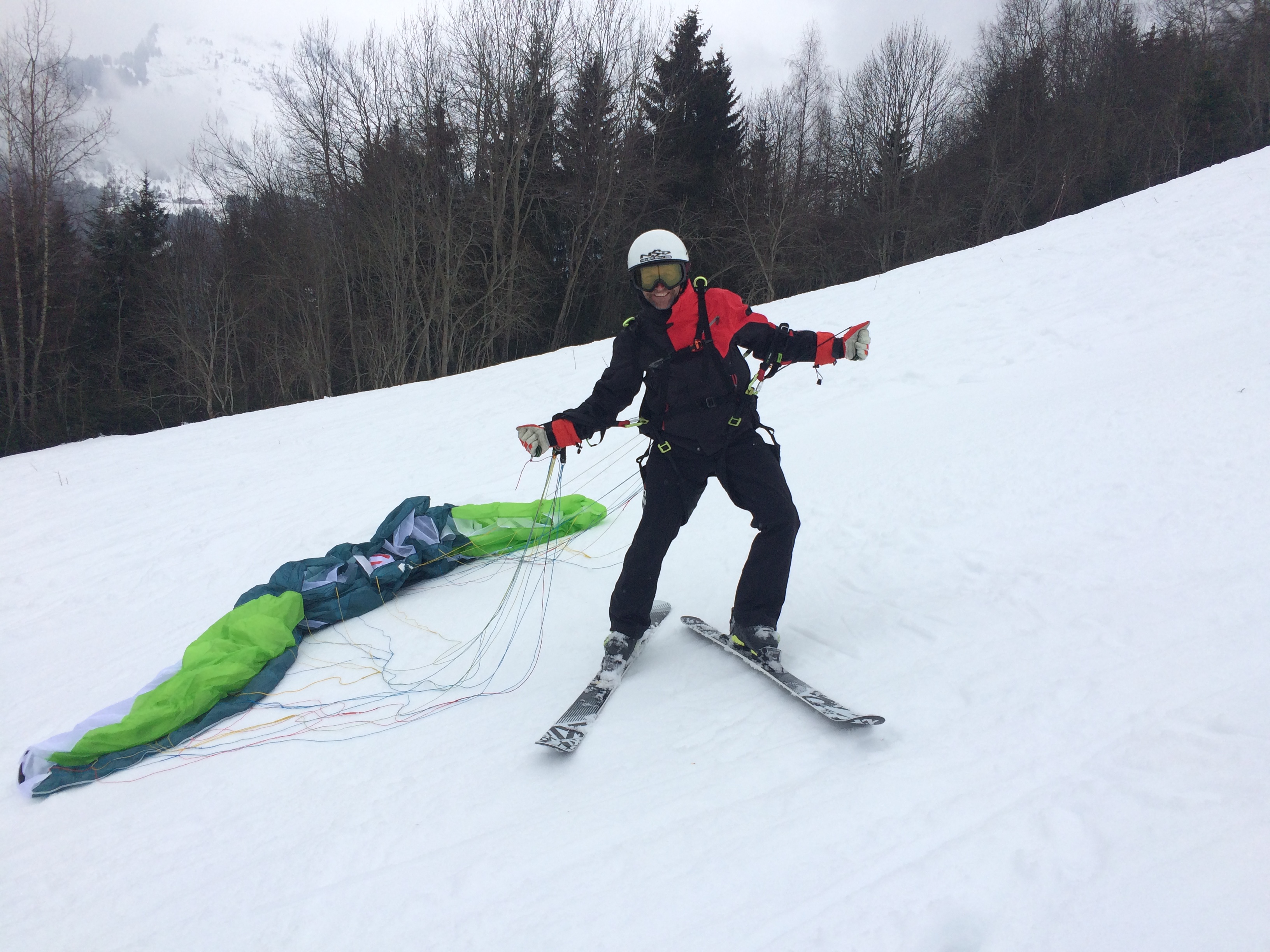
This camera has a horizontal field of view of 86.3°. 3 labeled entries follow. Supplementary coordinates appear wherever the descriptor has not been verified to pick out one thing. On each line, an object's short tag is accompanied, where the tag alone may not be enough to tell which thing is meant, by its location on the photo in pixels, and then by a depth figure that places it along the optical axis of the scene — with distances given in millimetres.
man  2744
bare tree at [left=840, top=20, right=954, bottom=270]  27438
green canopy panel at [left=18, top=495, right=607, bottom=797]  2887
